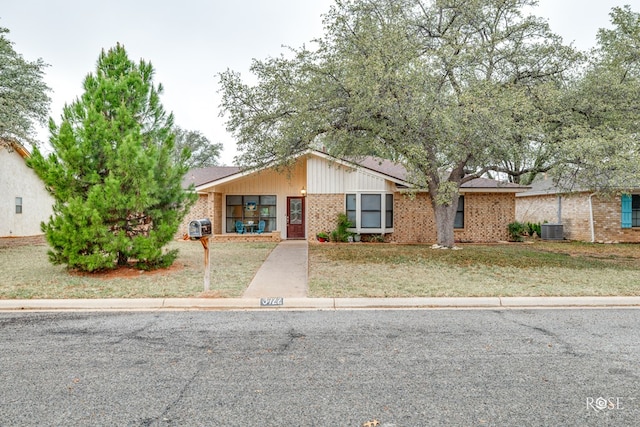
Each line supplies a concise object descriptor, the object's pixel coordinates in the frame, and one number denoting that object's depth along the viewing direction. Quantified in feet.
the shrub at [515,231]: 59.93
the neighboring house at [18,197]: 65.98
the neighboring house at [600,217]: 60.54
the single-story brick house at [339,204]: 58.08
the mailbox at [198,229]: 22.04
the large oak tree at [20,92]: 43.98
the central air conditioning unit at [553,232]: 63.93
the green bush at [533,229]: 67.67
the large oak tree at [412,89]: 32.63
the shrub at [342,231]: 56.85
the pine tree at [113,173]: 27.73
